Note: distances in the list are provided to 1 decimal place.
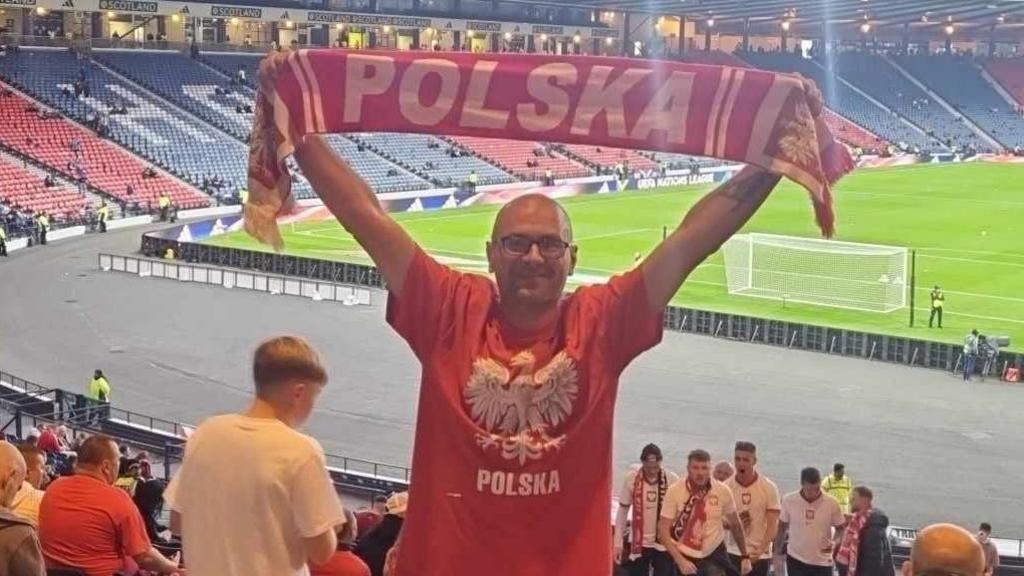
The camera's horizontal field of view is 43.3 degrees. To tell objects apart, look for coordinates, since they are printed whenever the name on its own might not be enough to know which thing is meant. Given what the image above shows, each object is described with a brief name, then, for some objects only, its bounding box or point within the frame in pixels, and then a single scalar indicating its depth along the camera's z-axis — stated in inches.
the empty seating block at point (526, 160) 2591.0
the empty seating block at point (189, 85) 2436.0
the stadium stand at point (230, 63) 2699.3
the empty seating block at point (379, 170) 2299.5
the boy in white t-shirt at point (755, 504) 380.5
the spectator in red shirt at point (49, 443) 550.6
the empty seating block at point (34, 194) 1774.1
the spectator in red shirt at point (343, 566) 180.2
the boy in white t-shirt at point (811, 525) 399.2
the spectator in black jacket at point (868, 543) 365.7
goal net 1332.4
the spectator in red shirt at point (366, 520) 303.4
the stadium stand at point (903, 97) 3732.8
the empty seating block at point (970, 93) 3816.4
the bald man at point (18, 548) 177.5
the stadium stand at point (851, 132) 3442.4
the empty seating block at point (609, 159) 2748.5
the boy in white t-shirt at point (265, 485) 141.3
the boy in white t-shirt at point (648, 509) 366.3
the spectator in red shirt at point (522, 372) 132.9
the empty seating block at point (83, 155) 1962.2
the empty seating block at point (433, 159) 2444.6
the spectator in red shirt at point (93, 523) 214.5
